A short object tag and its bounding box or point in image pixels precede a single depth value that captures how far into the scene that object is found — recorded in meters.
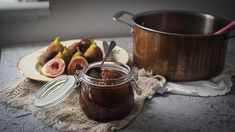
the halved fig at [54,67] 0.85
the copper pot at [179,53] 0.81
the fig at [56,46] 0.93
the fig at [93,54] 0.90
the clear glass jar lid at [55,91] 0.71
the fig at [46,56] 0.92
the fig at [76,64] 0.86
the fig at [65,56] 0.89
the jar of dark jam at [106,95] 0.67
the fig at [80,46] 0.94
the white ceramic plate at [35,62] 0.84
